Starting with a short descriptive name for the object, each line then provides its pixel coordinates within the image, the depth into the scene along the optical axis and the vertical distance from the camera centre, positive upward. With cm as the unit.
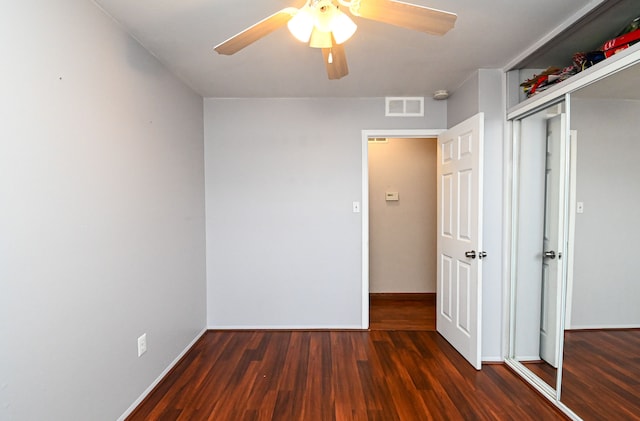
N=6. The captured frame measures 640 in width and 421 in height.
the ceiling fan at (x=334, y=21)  108 +75
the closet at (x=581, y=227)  149 -15
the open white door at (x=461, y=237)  219 -31
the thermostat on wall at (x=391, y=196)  382 +9
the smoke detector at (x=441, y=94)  270 +105
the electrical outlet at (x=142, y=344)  186 -96
